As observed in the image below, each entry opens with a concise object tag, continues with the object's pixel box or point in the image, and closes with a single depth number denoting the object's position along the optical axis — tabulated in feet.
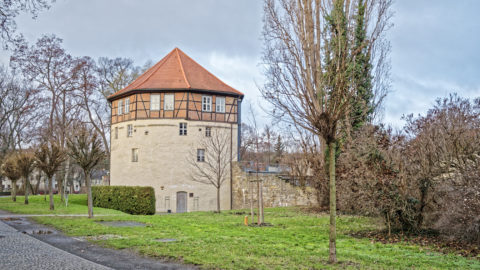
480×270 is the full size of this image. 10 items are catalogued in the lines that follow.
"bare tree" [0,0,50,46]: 28.14
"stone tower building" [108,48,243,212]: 103.71
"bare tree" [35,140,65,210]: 73.77
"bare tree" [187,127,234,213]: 103.45
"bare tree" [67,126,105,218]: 55.01
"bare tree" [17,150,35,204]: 91.45
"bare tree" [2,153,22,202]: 95.96
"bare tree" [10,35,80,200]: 103.04
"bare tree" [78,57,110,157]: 111.65
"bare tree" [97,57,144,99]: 140.15
